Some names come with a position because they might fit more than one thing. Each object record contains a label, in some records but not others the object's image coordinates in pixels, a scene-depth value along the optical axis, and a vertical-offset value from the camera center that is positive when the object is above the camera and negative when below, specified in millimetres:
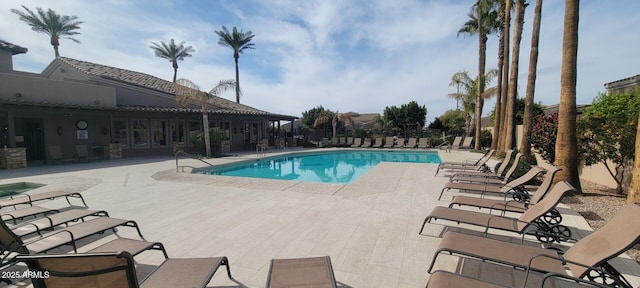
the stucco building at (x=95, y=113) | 13688 +1273
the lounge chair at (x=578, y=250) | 2191 -1110
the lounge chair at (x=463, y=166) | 9270 -1198
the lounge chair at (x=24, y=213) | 4359 -1196
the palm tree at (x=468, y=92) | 24078 +3389
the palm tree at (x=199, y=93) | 15203 +2297
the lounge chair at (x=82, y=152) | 14414 -788
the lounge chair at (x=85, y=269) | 1718 -832
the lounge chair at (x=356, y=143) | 24125 -894
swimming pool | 12516 -1720
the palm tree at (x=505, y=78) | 14008 +2780
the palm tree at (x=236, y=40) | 30922 +10320
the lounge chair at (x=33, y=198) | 5253 -1181
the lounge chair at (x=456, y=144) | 20688 -939
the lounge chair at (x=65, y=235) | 2822 -1164
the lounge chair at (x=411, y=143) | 22953 -918
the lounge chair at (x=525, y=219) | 3340 -1164
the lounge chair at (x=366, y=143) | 24047 -907
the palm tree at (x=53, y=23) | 25291 +10477
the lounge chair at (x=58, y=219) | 4004 -1180
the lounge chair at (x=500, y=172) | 7485 -1117
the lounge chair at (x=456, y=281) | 2123 -1149
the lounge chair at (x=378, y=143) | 23766 -905
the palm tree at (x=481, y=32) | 18359 +6641
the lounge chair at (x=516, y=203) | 4249 -1152
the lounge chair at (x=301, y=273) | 2289 -1197
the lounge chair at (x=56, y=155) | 13617 -864
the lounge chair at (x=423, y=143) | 23047 -933
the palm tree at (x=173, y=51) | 33031 +9845
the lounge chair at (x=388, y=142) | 23822 -845
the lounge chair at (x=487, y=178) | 6527 -1202
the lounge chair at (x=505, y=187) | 5409 -1173
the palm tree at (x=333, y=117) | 26969 +1478
